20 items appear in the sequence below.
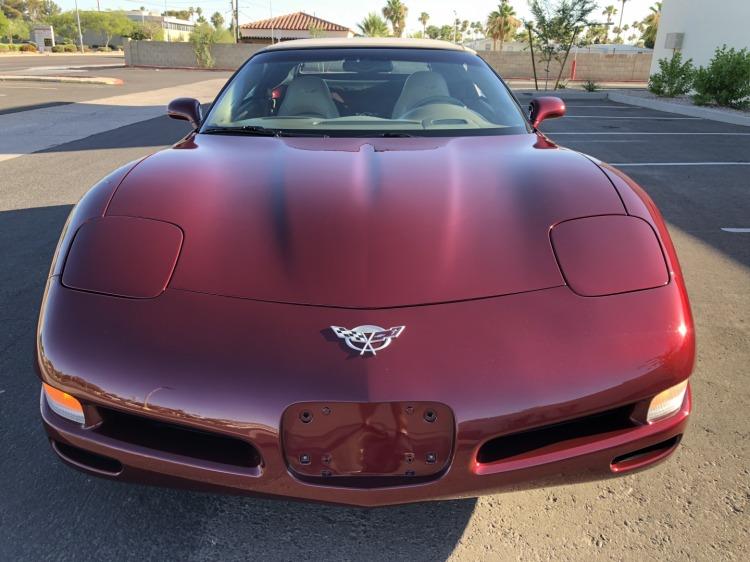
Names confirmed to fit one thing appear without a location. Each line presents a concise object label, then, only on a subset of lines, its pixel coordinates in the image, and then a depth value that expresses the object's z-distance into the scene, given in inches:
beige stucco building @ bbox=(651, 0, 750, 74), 653.9
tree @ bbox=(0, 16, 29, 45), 2966.0
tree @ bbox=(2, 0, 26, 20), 3644.2
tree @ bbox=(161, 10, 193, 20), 5577.3
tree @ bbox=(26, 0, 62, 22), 3918.6
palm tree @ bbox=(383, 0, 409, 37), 2395.5
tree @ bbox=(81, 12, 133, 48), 3518.7
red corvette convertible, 53.1
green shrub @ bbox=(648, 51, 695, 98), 676.7
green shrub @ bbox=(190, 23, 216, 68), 1470.2
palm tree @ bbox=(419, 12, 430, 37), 4279.0
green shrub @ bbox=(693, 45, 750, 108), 559.5
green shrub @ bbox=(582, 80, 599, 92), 835.4
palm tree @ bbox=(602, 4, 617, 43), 3540.8
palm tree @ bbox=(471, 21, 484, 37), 5182.1
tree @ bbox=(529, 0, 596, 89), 805.2
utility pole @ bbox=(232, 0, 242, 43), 1873.0
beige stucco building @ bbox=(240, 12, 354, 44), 1886.1
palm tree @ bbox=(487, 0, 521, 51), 2075.5
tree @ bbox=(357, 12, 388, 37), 1408.7
